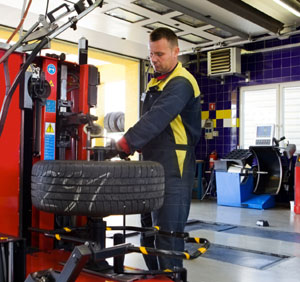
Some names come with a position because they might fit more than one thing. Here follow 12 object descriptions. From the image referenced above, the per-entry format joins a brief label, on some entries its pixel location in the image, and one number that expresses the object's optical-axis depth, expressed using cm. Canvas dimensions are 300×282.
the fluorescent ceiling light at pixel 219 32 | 650
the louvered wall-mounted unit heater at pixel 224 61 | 725
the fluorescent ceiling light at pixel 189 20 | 586
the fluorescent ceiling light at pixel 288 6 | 503
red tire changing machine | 176
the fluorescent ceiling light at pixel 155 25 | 612
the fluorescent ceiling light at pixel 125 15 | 554
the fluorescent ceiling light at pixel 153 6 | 527
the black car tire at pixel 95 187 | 154
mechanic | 200
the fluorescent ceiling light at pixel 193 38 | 680
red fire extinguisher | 777
